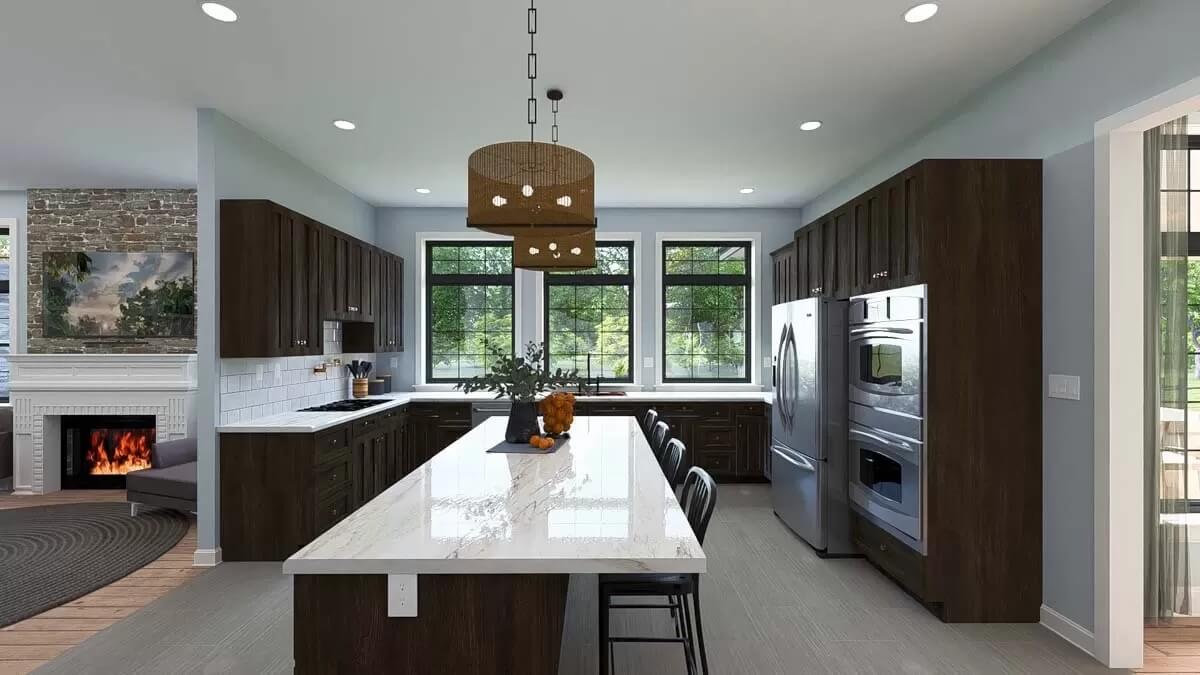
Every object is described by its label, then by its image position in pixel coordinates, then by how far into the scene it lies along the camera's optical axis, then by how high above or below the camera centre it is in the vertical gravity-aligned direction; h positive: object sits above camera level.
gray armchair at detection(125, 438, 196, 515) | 4.80 -1.08
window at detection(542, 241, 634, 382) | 7.12 +0.23
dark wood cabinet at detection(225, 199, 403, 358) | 4.09 +0.41
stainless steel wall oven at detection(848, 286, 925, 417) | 3.32 -0.07
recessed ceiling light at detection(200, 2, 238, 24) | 2.79 +1.44
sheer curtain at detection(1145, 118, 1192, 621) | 2.90 -0.08
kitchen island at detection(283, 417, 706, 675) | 1.62 -0.65
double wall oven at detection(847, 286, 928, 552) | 3.31 -0.41
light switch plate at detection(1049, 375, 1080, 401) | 2.96 -0.23
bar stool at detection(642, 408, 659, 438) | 4.49 -0.59
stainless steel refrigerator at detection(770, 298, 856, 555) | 4.29 -0.60
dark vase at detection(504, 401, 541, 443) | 3.46 -0.46
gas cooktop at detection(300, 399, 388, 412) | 5.17 -0.55
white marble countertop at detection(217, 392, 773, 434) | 4.09 -0.57
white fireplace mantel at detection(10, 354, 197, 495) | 5.86 -0.47
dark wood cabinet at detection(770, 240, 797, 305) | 5.81 +0.62
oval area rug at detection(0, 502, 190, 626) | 3.57 -1.40
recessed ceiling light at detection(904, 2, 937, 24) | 2.80 +1.44
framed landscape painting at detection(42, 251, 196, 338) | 6.04 +0.42
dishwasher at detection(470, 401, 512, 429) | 6.34 -0.71
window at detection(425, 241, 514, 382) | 7.10 +0.37
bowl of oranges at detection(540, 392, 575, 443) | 3.59 -0.41
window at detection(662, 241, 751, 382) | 7.14 +0.24
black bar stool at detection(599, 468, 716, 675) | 2.24 -0.88
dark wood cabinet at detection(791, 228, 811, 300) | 5.20 +0.60
